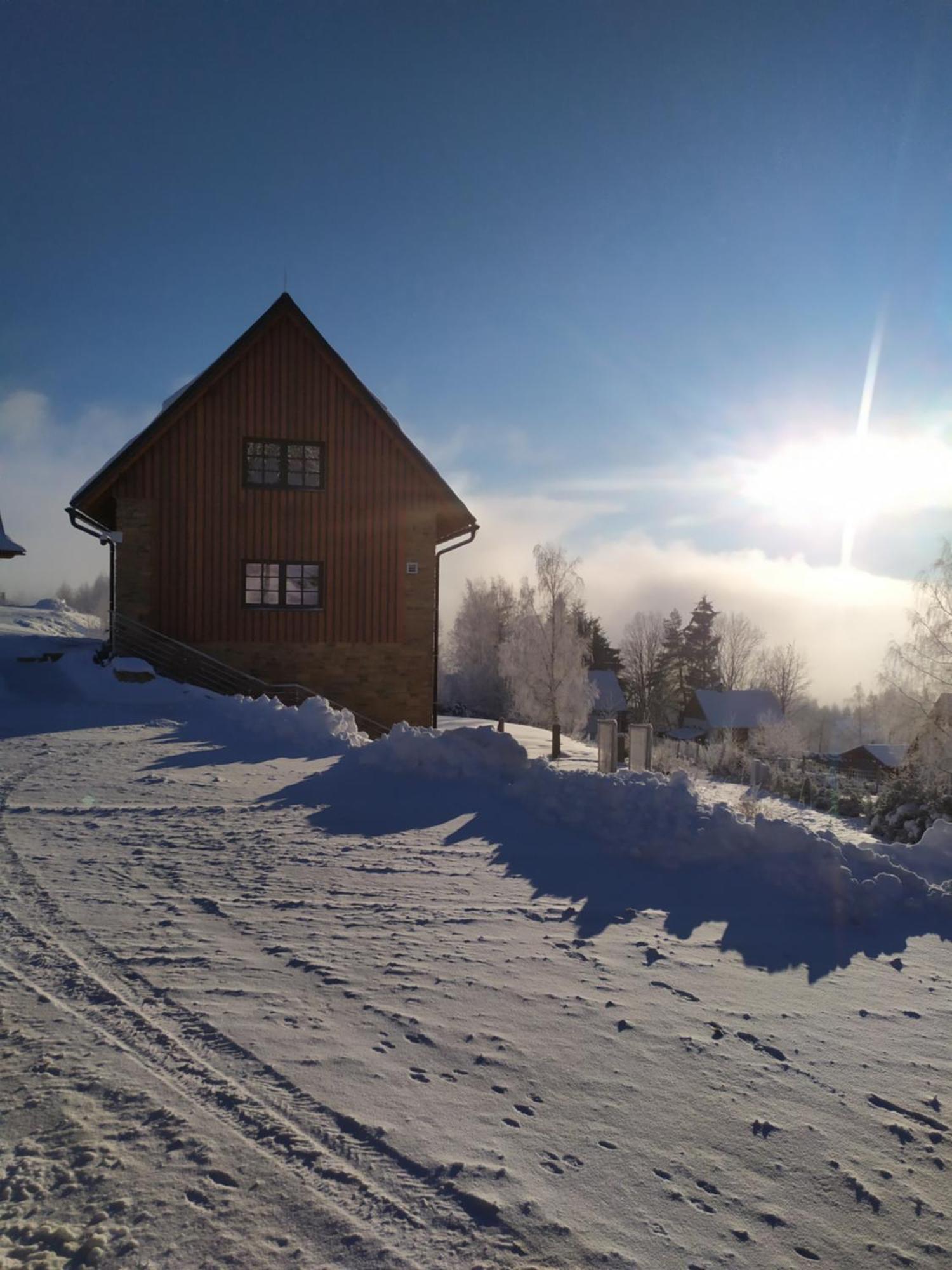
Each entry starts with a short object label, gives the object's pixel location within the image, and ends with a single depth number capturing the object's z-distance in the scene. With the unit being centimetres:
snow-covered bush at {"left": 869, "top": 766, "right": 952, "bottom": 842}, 1573
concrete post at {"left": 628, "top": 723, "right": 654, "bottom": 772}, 1291
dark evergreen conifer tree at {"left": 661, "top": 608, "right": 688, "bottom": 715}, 5894
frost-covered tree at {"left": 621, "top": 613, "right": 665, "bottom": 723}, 5962
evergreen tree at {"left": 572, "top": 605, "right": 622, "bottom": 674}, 5544
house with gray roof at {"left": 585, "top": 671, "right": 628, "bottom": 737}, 5047
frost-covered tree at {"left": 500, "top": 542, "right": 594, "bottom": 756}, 4012
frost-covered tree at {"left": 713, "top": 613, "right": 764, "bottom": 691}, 6112
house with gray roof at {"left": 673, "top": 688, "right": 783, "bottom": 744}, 4769
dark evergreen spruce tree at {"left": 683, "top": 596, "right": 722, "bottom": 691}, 5816
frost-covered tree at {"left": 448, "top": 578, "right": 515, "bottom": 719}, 4988
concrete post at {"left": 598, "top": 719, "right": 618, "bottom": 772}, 1355
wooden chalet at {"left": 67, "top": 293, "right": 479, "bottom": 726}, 1539
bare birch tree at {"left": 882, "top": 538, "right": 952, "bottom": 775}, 2561
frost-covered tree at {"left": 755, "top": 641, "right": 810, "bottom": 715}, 6081
